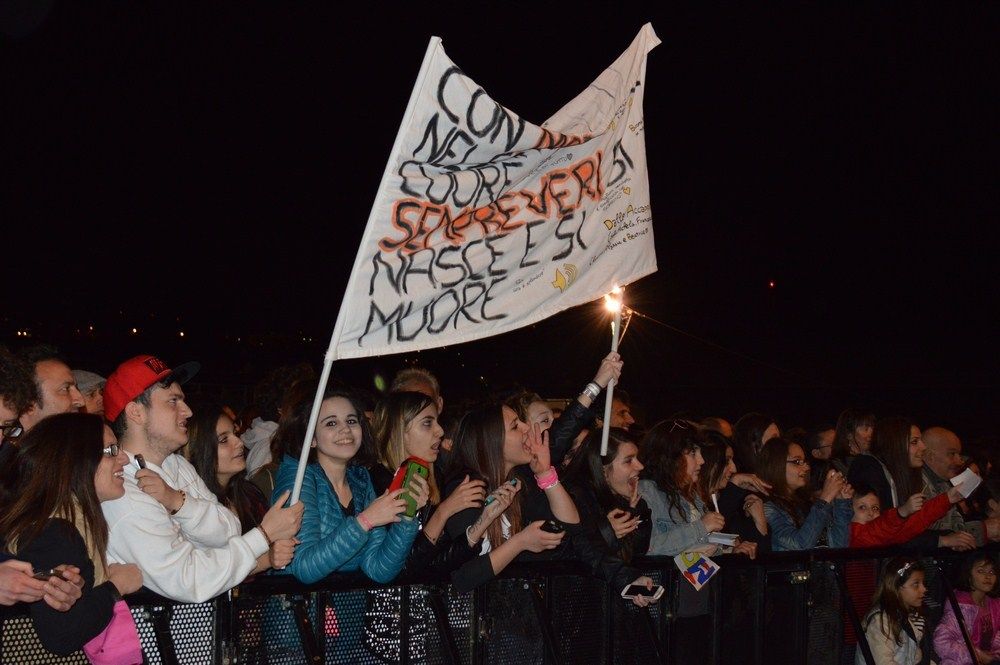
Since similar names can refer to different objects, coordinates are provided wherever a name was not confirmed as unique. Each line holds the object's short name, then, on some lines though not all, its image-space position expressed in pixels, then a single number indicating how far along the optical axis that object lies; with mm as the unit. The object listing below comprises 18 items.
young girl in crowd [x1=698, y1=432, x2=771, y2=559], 6812
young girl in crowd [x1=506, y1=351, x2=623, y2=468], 5889
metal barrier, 4141
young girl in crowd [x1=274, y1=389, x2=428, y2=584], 4320
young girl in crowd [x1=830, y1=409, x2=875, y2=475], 8602
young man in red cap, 3840
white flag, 4371
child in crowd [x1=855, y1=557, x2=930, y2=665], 6562
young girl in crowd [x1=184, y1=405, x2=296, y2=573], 5266
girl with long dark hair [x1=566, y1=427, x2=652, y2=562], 5699
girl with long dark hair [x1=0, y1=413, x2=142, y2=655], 3305
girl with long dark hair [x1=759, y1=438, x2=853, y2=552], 6992
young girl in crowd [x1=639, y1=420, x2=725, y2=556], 6250
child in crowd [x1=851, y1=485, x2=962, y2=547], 7324
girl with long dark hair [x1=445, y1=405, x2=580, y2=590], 4957
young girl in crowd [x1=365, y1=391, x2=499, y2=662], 4613
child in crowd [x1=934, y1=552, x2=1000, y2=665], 7355
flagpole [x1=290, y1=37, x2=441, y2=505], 4062
